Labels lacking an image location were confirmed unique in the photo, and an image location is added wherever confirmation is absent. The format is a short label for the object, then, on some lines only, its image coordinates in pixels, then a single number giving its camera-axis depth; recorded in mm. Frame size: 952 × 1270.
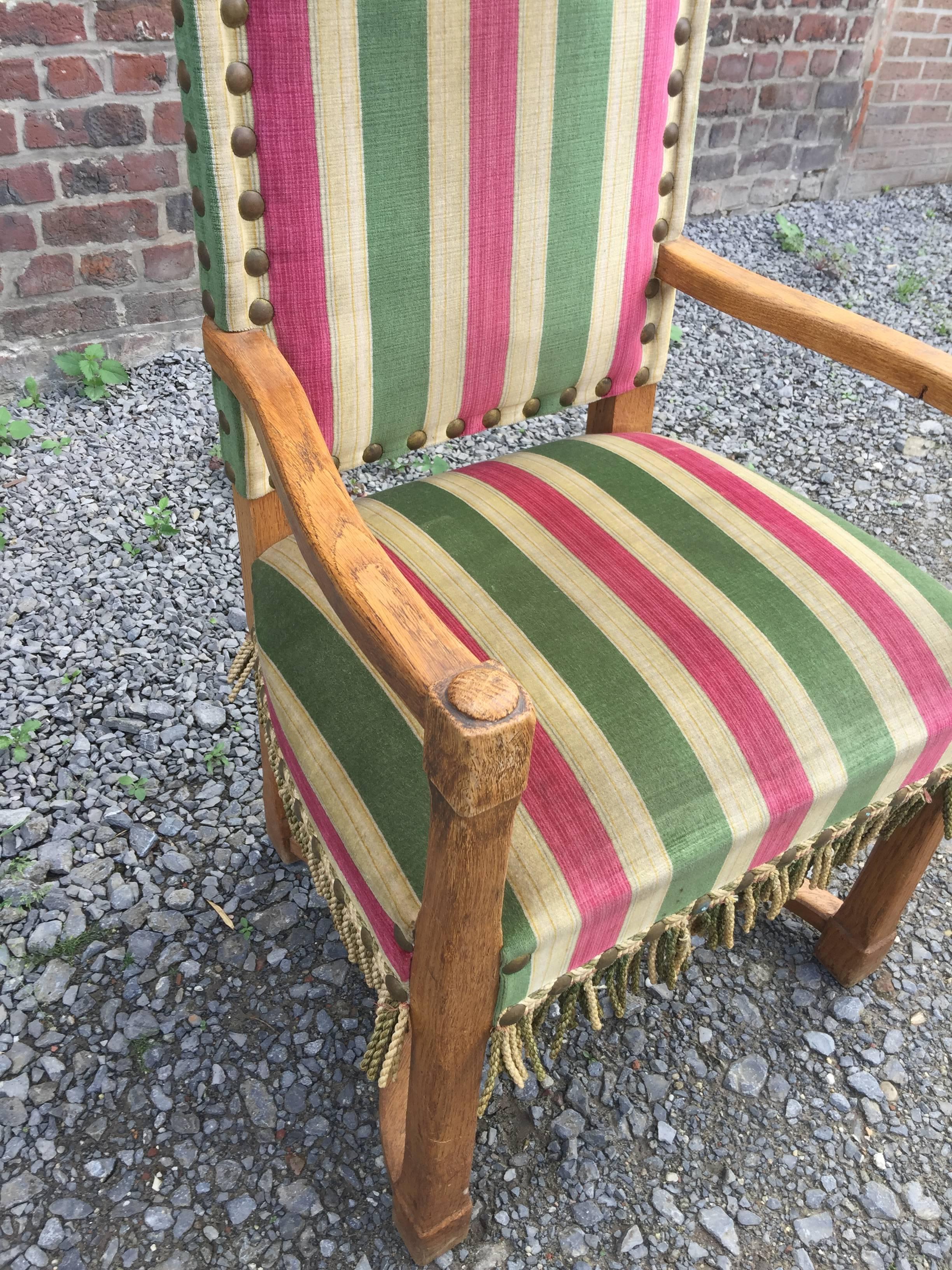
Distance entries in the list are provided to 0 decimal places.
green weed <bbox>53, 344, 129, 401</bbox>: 2326
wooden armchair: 797
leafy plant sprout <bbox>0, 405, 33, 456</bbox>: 2189
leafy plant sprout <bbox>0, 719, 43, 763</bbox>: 1545
